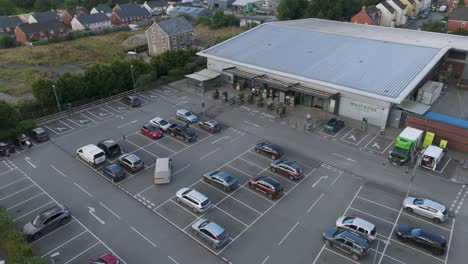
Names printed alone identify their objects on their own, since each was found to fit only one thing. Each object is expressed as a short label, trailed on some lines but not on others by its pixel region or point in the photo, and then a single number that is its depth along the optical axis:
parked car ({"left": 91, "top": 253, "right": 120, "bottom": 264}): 22.20
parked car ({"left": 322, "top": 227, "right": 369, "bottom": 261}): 22.97
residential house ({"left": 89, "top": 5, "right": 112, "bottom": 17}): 128.62
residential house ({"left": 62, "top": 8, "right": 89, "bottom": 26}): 121.94
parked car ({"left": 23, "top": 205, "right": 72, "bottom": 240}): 25.27
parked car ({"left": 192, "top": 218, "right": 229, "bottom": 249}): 24.06
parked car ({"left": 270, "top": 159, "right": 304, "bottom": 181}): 31.25
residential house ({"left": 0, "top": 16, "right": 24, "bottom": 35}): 110.06
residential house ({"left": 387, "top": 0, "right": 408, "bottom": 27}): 97.44
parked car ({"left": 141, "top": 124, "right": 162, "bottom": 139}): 39.00
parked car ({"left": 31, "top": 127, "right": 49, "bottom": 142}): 38.84
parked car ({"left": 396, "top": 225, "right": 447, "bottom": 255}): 23.22
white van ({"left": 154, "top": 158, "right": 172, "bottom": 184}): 30.93
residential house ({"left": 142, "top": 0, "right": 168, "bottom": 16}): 137.25
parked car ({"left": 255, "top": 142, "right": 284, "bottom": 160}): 34.69
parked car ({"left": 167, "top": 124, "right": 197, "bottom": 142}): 38.09
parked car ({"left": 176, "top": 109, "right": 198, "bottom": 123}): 42.17
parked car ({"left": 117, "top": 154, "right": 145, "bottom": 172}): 32.62
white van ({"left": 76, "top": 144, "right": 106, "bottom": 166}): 33.62
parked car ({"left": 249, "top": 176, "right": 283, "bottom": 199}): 28.89
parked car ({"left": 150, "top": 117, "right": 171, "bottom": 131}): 40.09
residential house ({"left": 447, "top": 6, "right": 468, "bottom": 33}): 80.56
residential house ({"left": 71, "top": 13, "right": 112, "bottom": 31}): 110.19
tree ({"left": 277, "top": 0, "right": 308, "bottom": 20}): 97.44
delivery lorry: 33.09
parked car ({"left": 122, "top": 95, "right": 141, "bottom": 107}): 47.22
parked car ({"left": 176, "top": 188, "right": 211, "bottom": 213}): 27.38
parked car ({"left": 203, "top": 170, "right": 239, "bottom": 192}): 29.91
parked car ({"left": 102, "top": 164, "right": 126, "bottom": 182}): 31.46
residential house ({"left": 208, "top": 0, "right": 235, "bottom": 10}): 139.12
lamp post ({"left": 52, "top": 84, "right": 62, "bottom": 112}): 43.86
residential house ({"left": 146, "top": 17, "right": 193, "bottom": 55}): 73.38
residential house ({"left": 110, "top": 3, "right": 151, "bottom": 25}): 119.00
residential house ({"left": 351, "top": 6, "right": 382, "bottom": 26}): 89.54
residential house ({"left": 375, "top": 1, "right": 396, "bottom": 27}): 95.50
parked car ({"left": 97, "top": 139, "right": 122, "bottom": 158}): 35.25
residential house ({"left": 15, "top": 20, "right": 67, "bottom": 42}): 98.25
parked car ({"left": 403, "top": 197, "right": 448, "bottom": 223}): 26.01
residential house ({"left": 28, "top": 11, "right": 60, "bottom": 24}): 118.12
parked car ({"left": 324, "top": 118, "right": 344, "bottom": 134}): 39.59
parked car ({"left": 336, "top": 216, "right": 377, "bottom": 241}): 24.19
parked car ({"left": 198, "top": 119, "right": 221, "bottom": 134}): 39.93
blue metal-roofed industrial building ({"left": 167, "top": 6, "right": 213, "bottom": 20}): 117.36
